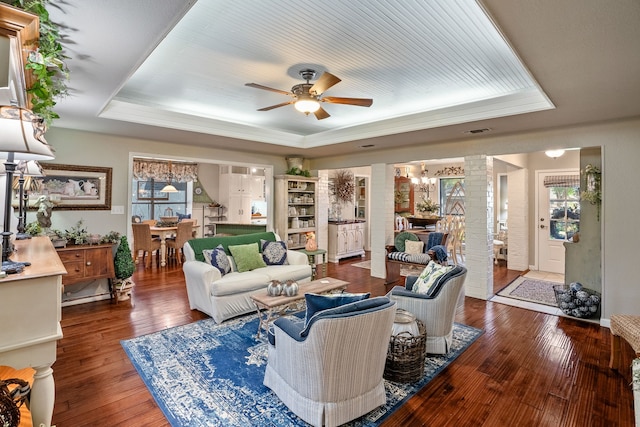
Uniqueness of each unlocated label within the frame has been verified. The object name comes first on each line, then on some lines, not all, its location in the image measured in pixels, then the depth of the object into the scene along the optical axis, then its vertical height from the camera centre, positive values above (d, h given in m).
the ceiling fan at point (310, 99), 2.99 +1.06
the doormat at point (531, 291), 4.66 -1.25
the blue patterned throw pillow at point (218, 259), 4.00 -0.59
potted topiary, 4.38 -0.78
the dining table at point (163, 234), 6.93 -0.49
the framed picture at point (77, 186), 4.25 +0.35
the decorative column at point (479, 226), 4.70 -0.21
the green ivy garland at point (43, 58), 1.49 +0.80
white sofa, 3.66 -0.84
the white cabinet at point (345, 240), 7.55 -0.69
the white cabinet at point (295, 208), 6.56 +0.08
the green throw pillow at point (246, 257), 4.28 -0.62
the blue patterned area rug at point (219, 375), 2.12 -1.32
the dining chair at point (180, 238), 7.00 -0.58
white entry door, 6.09 -0.04
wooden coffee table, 3.19 -0.89
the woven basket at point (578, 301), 3.85 -1.09
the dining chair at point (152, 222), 7.92 -0.26
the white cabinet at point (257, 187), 9.42 +0.73
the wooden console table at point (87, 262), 3.98 -0.65
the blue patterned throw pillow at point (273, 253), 4.59 -0.59
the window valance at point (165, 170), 8.12 +1.09
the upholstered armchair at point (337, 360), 1.85 -0.92
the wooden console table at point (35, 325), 1.29 -0.47
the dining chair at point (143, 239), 6.64 -0.58
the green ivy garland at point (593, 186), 3.86 +0.31
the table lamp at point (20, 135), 1.32 +0.33
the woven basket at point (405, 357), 2.45 -1.12
